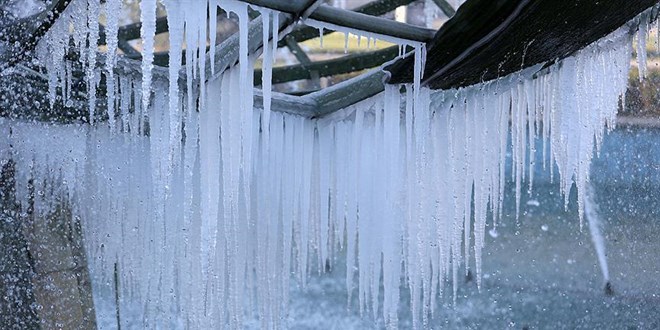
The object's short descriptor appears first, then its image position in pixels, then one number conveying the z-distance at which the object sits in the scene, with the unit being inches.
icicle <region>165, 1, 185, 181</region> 143.9
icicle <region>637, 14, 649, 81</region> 191.0
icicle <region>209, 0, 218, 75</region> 147.3
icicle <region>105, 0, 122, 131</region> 151.1
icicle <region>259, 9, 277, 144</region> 161.0
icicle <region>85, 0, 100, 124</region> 159.2
